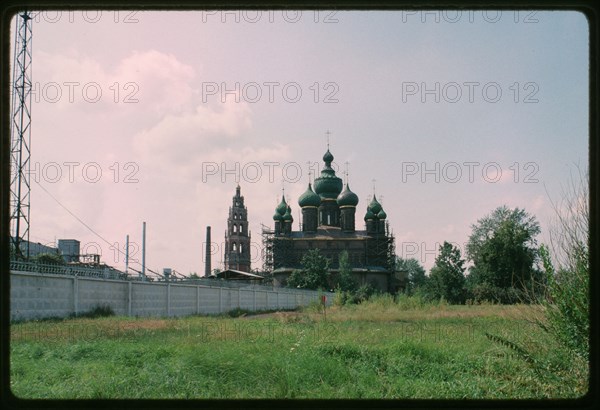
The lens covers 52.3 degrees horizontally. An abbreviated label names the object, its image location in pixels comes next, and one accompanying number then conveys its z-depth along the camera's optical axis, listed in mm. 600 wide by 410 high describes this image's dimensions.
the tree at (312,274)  44469
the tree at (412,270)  58103
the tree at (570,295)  6262
